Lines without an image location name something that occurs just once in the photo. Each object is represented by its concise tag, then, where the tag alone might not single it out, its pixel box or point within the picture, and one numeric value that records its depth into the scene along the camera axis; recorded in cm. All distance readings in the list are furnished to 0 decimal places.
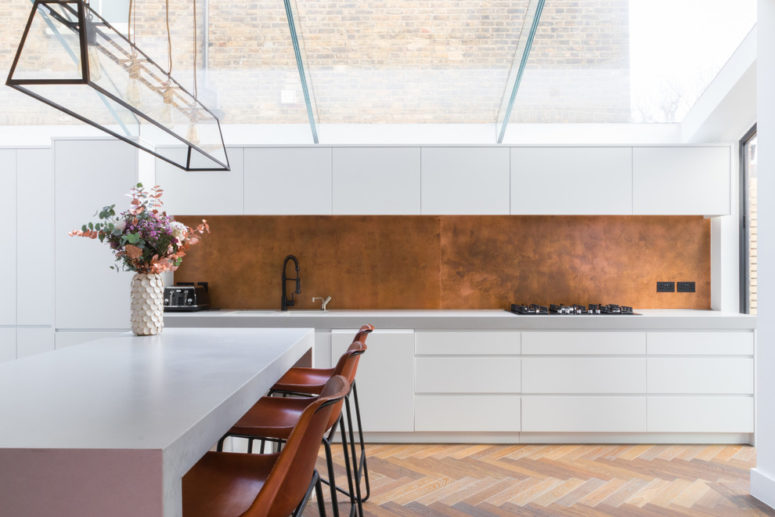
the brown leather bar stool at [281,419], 174
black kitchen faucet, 422
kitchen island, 88
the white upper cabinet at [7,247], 387
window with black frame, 401
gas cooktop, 387
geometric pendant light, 150
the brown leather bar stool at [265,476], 110
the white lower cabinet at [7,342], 388
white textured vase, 244
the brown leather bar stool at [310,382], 233
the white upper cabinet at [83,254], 378
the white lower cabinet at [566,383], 367
